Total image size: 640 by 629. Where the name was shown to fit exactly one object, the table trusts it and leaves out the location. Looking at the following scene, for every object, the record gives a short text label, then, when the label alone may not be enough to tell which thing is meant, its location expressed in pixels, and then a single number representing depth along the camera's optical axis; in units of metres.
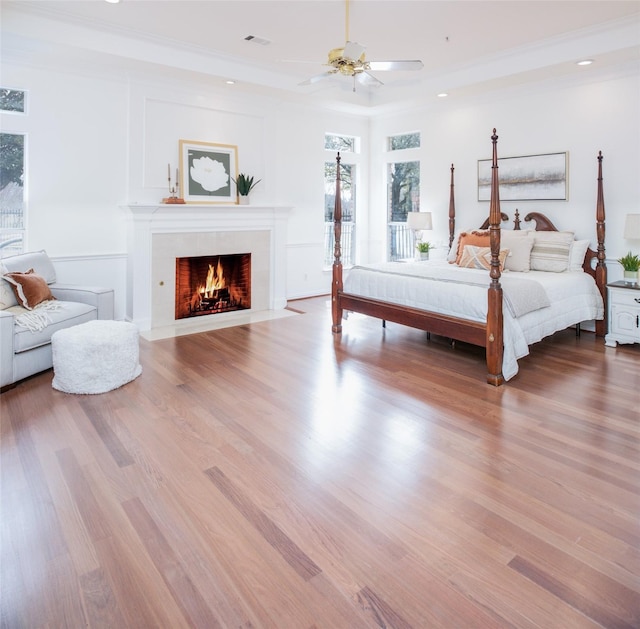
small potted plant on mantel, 6.27
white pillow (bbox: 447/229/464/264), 5.97
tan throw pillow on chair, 4.12
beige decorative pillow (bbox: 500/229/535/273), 5.27
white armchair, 3.59
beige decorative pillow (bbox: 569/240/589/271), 5.23
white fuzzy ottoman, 3.61
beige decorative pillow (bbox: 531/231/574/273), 5.21
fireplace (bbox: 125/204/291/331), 5.54
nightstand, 4.68
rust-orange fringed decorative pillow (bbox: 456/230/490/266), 5.59
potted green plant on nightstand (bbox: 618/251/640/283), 4.86
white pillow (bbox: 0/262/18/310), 4.06
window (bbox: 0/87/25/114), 4.79
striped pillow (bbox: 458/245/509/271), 5.27
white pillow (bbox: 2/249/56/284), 4.34
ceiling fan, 3.55
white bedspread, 3.91
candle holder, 5.66
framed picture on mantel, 5.91
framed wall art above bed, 5.59
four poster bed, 3.83
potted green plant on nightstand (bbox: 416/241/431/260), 6.91
